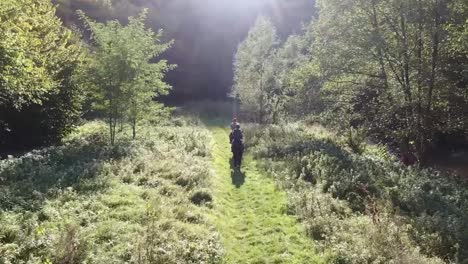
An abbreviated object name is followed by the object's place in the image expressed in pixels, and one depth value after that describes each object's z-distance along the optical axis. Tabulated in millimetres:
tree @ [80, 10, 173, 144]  24500
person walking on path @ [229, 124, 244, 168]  22891
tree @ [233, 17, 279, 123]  46188
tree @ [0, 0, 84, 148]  25083
